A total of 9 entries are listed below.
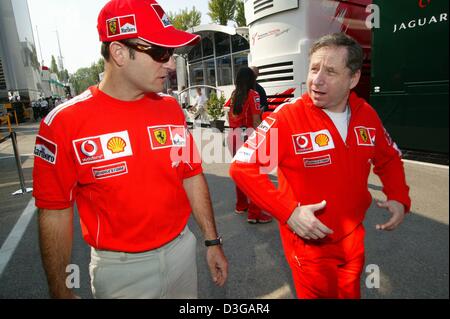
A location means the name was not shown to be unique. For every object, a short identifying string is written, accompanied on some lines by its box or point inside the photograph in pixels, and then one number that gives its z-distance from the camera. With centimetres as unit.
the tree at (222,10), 2514
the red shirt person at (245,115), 414
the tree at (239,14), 2498
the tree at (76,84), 6519
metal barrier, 603
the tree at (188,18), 2802
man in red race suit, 152
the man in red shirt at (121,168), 133
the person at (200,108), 1456
